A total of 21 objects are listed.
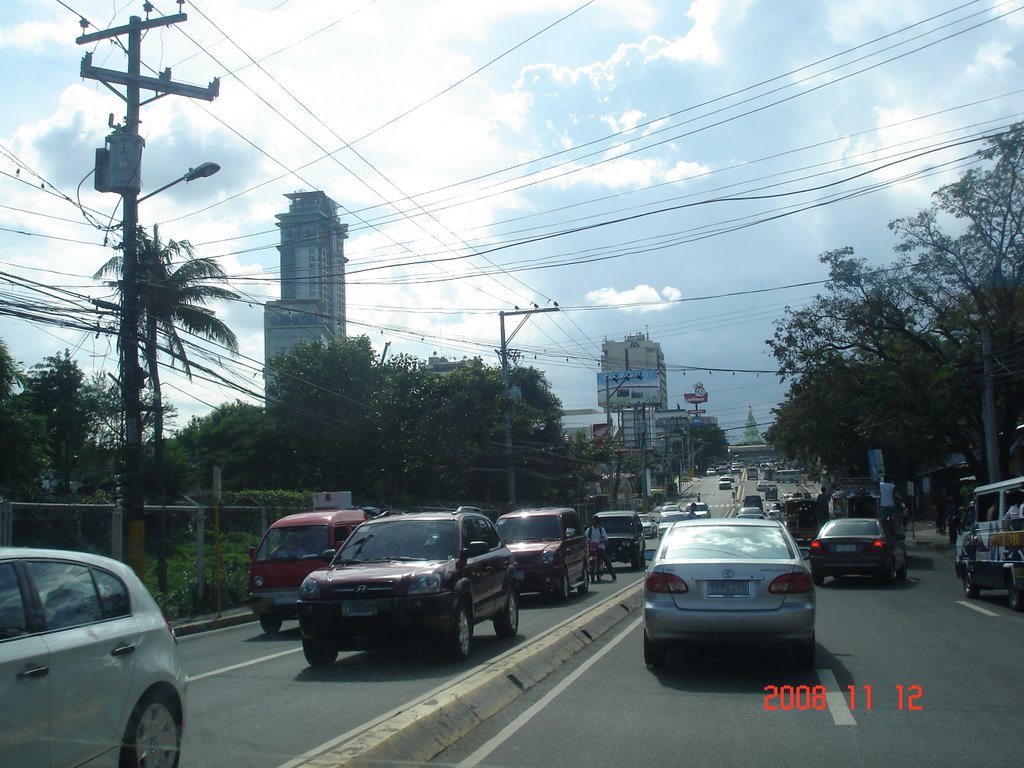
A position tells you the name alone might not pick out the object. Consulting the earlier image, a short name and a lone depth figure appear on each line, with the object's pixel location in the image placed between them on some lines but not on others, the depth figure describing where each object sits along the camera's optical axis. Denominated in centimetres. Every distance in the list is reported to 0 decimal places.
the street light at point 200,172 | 1828
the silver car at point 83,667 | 471
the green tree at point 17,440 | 3275
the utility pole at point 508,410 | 3884
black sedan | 2106
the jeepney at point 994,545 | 1566
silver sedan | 951
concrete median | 625
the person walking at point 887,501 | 3459
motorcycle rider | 2516
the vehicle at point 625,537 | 2955
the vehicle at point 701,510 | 5500
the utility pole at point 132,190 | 1791
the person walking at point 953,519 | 3231
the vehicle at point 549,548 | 1839
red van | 1579
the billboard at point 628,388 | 9288
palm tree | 2498
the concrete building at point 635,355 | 11894
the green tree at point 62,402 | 5106
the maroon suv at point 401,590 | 1038
